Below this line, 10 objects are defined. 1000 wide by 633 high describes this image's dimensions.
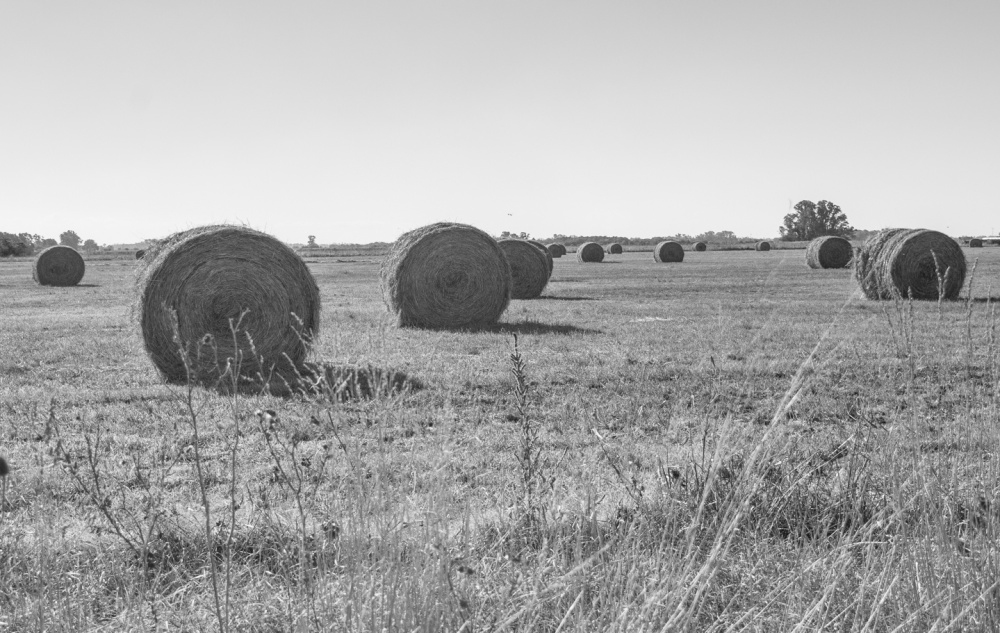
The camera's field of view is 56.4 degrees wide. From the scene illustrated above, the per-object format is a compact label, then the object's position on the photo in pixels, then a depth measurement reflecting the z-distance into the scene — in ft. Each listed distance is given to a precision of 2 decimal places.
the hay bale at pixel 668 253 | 169.37
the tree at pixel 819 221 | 376.07
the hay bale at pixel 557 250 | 194.59
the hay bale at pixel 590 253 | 171.83
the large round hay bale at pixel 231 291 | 38.73
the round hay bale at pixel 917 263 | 73.15
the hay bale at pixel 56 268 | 113.19
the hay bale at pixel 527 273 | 83.41
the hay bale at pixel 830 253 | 126.41
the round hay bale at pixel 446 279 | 58.70
